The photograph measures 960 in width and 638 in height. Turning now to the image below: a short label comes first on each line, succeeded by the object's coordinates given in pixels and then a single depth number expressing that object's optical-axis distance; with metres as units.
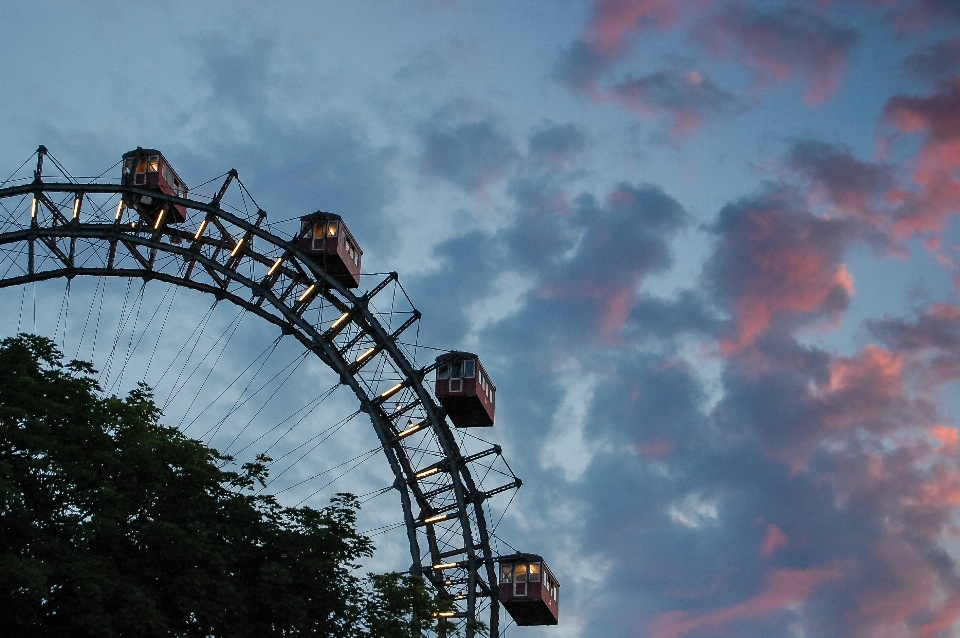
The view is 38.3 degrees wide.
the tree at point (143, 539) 47.88
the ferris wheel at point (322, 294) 69.69
